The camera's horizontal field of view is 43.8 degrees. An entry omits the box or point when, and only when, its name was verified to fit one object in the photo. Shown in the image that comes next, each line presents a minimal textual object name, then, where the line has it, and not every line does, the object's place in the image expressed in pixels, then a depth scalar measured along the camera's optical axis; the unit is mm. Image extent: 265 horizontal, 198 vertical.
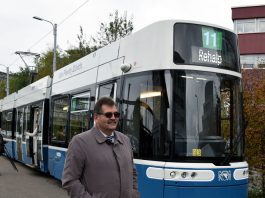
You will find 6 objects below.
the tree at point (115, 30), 19833
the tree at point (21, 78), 35355
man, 2665
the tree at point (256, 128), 6683
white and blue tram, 4634
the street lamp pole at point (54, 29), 18968
